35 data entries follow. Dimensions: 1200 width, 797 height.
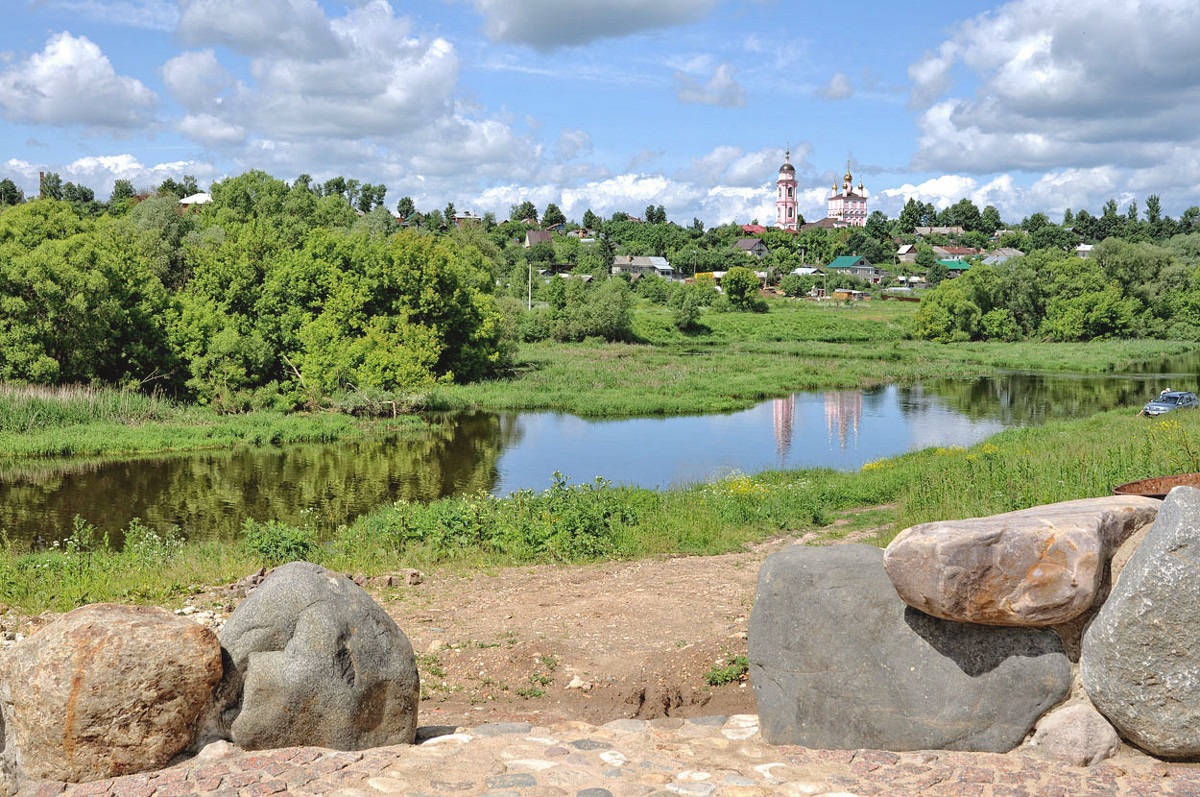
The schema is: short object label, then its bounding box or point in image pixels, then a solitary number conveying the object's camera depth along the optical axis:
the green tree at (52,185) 93.44
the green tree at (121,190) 94.31
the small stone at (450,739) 6.45
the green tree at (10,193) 94.94
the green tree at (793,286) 114.25
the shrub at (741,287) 94.62
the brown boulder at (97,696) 5.46
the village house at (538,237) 147.23
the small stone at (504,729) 6.91
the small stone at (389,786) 5.26
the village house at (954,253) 153.62
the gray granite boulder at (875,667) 5.75
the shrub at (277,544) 14.27
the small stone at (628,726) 6.94
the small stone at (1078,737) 5.45
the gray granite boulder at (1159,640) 5.12
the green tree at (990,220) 197.12
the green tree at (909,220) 193.12
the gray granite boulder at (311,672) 6.00
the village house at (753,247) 156.38
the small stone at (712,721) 7.13
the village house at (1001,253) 148.75
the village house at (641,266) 127.69
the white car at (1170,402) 30.41
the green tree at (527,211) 191.75
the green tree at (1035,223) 178.88
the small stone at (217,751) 5.79
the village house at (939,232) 192.50
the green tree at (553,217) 185.25
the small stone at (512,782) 5.38
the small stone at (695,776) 5.50
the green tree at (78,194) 96.44
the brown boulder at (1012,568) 5.46
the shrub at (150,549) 14.39
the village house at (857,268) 128.76
